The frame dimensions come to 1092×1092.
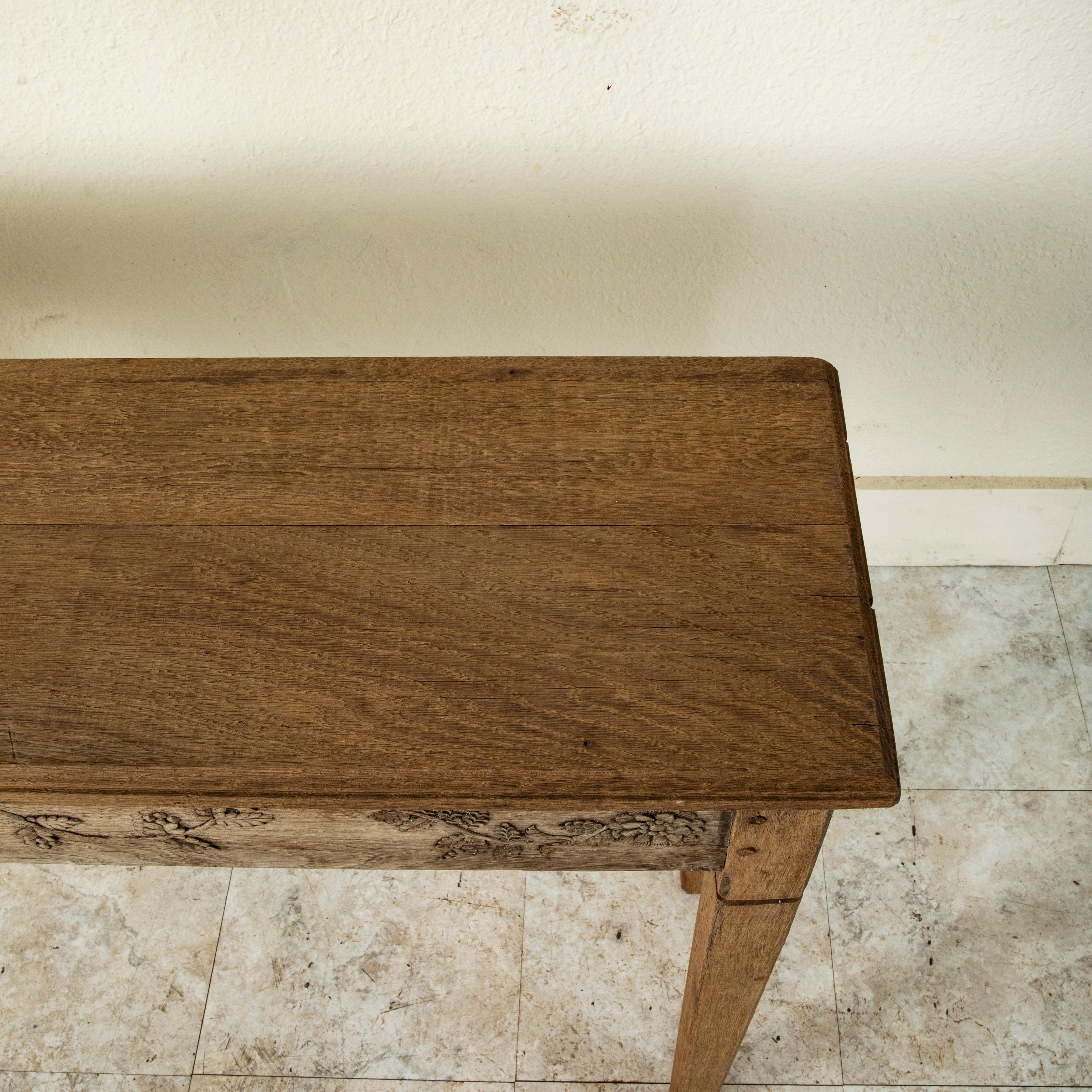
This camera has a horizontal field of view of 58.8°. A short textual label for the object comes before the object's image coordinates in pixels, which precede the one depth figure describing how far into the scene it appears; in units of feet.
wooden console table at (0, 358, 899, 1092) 2.46
